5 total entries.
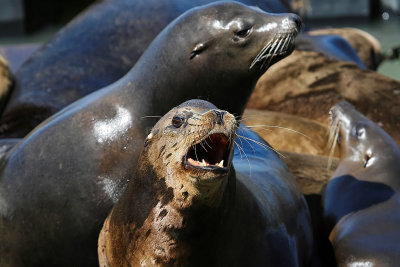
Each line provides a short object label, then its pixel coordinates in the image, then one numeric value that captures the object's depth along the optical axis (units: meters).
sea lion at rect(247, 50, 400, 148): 13.95
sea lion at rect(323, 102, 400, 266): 8.89
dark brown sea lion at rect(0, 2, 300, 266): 8.47
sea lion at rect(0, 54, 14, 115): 14.09
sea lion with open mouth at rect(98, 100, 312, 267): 6.34
